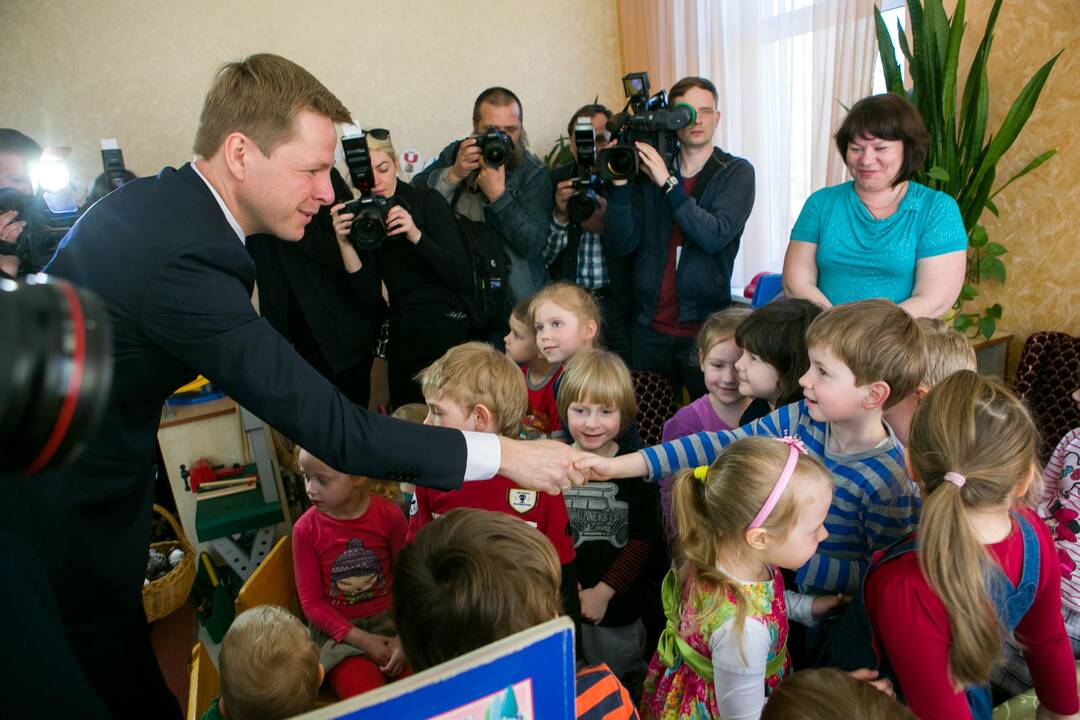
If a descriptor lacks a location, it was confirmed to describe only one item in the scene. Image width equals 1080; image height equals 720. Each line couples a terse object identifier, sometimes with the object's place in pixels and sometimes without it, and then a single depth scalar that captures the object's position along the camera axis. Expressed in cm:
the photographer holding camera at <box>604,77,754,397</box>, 263
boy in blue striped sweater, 144
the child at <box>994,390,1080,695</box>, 150
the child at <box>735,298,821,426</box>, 178
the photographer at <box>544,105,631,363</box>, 296
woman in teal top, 214
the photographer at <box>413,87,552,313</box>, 291
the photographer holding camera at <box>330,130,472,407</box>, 266
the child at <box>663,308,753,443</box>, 198
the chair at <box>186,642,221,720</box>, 135
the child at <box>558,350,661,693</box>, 183
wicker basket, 259
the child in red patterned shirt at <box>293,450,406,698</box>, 173
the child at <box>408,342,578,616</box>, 166
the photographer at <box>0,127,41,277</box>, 242
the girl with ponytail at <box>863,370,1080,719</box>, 112
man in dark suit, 118
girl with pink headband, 121
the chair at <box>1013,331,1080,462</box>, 264
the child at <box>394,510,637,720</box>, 99
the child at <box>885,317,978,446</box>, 166
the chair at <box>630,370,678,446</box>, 241
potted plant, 266
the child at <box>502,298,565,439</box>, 225
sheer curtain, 342
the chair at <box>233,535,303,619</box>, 164
